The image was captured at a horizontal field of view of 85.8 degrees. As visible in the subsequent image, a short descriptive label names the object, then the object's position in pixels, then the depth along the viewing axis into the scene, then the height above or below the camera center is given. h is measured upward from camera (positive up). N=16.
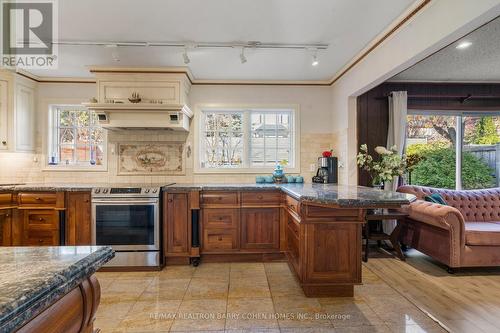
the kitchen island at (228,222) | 3.24 -0.69
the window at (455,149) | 4.28 +0.27
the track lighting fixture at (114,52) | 2.91 +1.28
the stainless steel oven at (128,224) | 3.11 -0.68
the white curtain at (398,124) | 3.88 +0.60
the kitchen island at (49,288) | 0.54 -0.28
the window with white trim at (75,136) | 4.03 +0.44
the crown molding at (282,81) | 2.34 +1.28
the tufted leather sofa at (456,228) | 2.89 -0.73
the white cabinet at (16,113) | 3.47 +0.70
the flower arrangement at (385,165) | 3.52 +0.01
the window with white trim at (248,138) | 4.17 +0.42
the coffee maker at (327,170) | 3.88 -0.07
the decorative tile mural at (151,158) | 3.96 +0.11
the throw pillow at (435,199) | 3.40 -0.42
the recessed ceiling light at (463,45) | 2.80 +1.29
